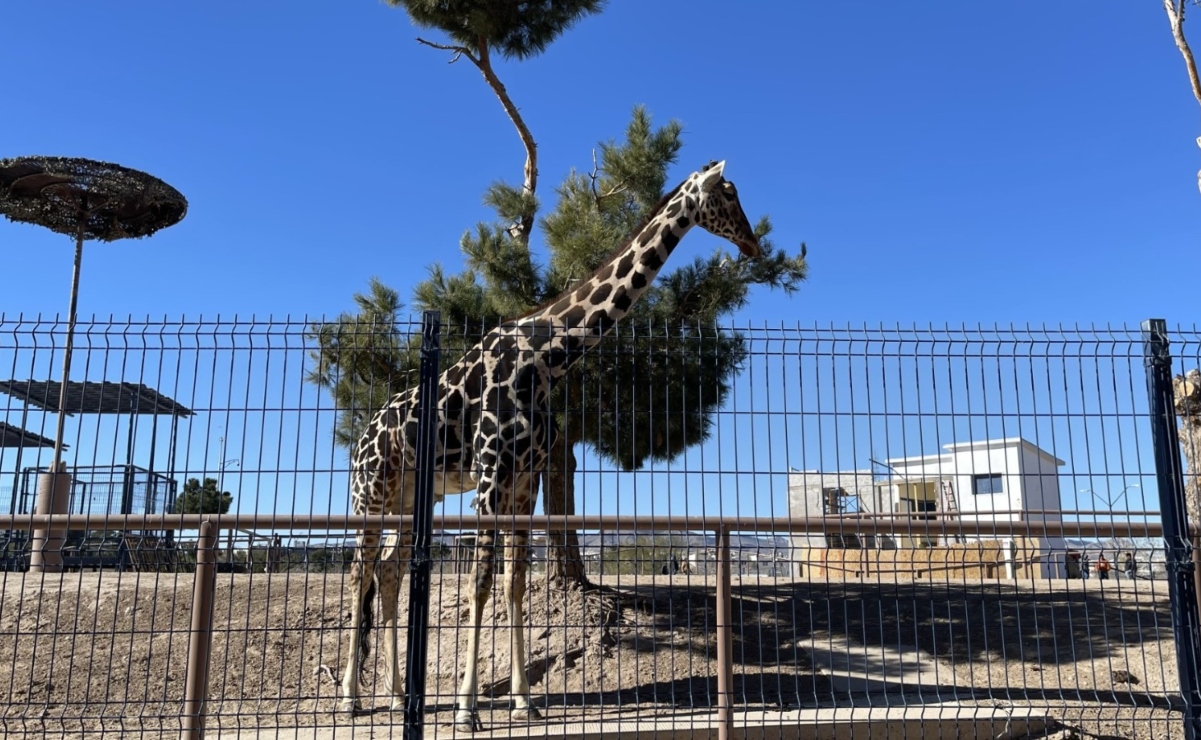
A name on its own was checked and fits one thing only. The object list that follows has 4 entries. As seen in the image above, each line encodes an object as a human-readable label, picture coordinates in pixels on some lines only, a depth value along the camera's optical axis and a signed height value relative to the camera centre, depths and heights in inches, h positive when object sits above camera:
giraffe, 267.4 +38.1
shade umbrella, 622.2 +225.4
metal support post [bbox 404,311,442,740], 200.7 +5.4
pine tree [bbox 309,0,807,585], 420.2 +118.4
